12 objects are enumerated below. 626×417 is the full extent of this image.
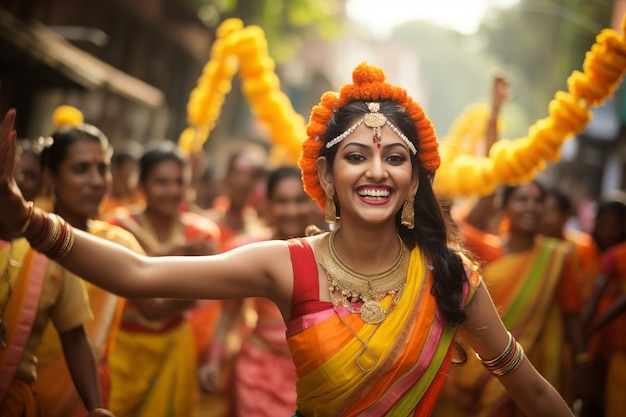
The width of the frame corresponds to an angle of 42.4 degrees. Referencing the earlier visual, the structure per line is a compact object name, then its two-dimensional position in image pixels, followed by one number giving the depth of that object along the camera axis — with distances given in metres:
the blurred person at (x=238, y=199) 8.16
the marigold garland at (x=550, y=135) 4.39
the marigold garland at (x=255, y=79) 6.77
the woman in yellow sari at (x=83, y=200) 4.14
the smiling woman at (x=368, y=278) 2.95
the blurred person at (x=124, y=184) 8.76
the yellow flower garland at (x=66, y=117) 7.61
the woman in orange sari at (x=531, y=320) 5.99
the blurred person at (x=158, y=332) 5.28
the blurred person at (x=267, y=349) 5.47
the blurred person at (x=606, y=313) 6.43
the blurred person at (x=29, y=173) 5.32
